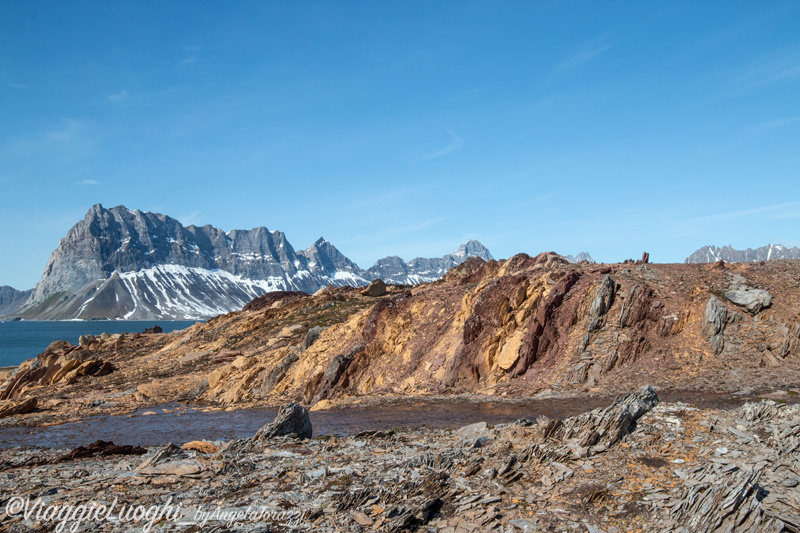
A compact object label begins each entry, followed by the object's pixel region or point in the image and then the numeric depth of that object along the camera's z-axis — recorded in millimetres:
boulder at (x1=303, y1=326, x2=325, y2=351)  39038
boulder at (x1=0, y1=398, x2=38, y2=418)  30344
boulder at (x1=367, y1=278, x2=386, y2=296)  67750
